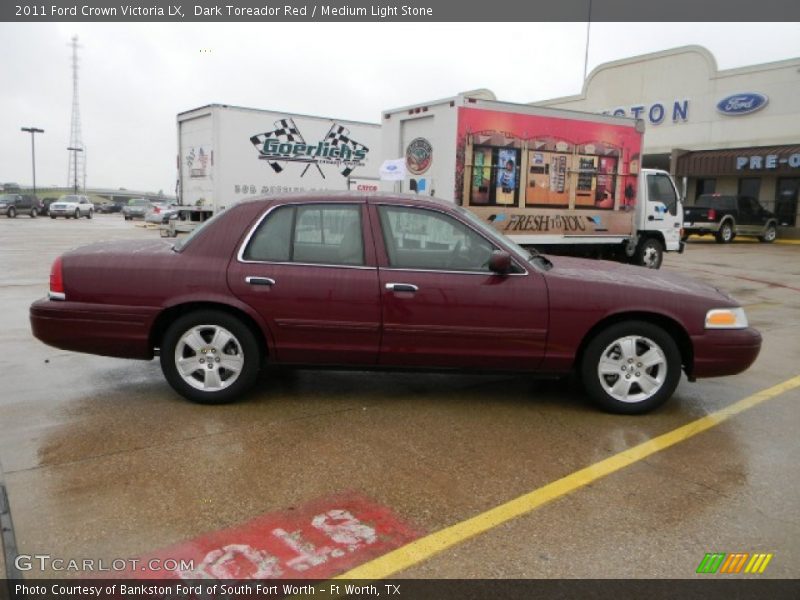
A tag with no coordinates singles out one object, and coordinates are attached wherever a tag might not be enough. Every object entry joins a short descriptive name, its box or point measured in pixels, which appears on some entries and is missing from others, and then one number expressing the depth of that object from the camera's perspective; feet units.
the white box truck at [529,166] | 33.45
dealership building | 83.92
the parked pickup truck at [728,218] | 79.87
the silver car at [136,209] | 144.25
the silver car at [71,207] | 127.54
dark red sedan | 14.74
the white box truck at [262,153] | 50.34
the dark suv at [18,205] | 127.13
